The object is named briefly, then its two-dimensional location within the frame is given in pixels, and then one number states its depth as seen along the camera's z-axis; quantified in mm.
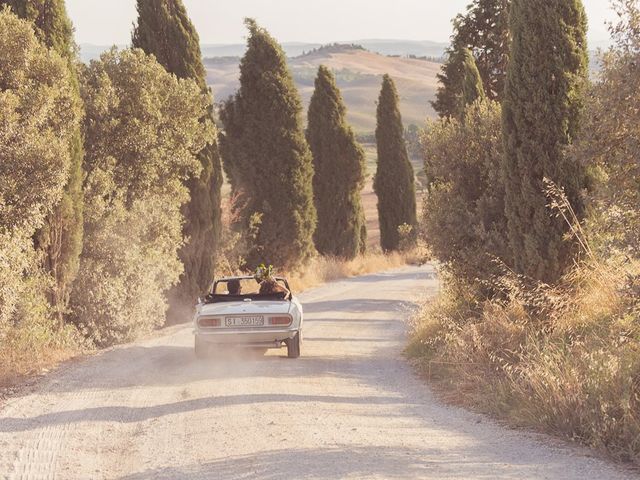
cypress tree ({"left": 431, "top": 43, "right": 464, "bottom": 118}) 33125
